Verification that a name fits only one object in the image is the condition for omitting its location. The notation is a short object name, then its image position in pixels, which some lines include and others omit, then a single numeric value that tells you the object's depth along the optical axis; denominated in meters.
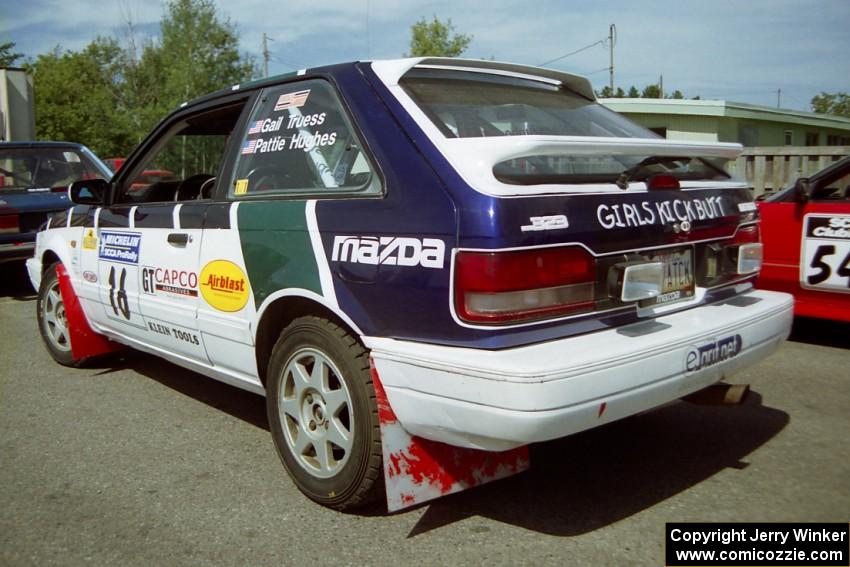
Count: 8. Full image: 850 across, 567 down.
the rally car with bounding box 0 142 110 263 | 8.09
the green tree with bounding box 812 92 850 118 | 57.09
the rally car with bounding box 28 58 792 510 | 2.39
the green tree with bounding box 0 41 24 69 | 51.91
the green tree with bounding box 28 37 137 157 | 33.97
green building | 20.27
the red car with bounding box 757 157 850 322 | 5.14
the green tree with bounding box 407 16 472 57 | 30.17
